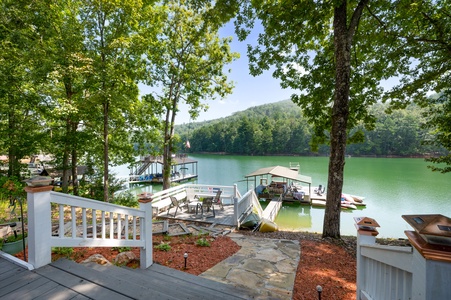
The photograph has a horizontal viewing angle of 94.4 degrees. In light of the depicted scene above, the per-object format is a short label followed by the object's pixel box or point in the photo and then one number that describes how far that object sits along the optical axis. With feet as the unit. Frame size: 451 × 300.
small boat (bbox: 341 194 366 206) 48.34
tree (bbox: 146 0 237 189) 29.99
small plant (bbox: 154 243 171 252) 13.32
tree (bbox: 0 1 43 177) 22.02
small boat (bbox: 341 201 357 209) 46.01
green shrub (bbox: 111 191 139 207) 31.34
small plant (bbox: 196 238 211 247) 14.61
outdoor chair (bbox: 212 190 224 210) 27.34
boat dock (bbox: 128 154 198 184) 82.19
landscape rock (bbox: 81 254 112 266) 9.13
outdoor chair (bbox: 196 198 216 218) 25.16
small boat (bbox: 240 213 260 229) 23.26
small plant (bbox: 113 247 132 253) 12.53
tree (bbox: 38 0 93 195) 20.58
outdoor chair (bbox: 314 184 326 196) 55.24
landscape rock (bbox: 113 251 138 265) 10.06
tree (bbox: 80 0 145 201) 21.85
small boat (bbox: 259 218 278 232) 21.74
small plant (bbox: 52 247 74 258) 11.18
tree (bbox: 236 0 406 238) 15.60
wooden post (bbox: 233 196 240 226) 23.12
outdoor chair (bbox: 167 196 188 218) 24.81
